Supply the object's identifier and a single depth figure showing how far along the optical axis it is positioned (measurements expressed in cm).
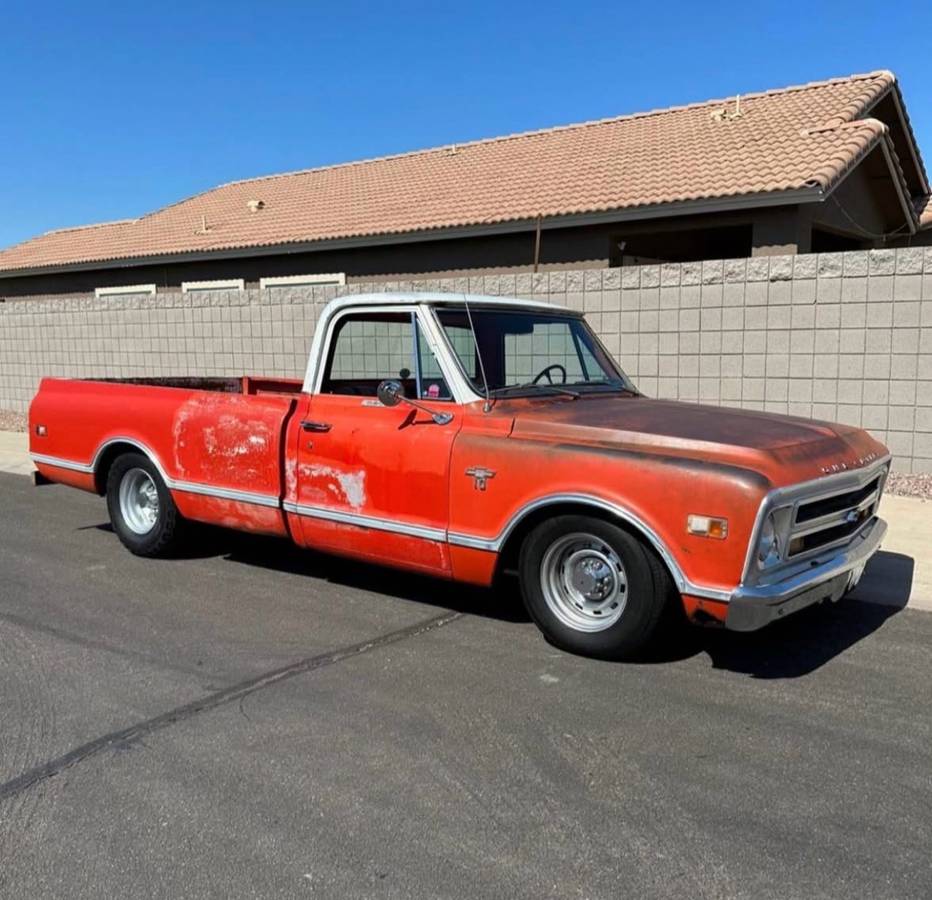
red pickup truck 421
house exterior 1297
